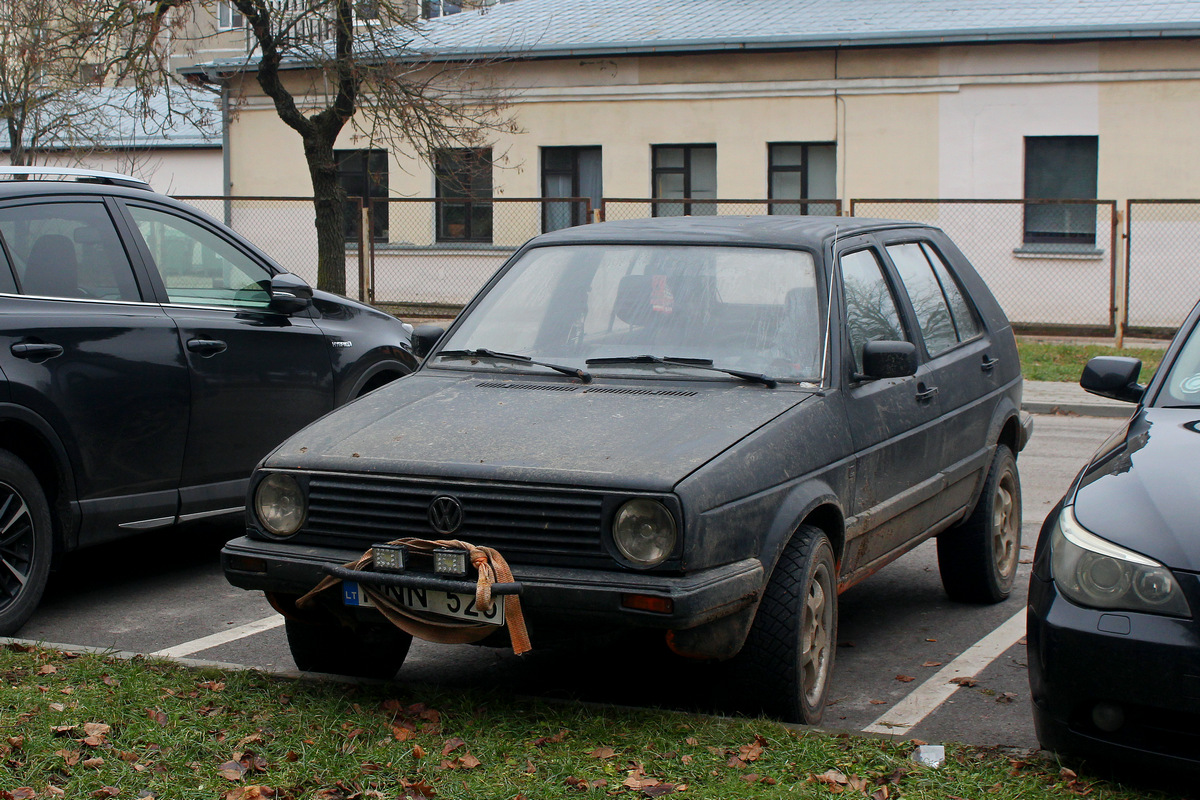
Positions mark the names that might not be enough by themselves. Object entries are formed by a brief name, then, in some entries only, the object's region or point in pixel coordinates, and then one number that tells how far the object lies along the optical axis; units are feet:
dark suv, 18.70
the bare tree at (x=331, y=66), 59.06
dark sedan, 11.62
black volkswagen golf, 13.60
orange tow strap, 13.55
